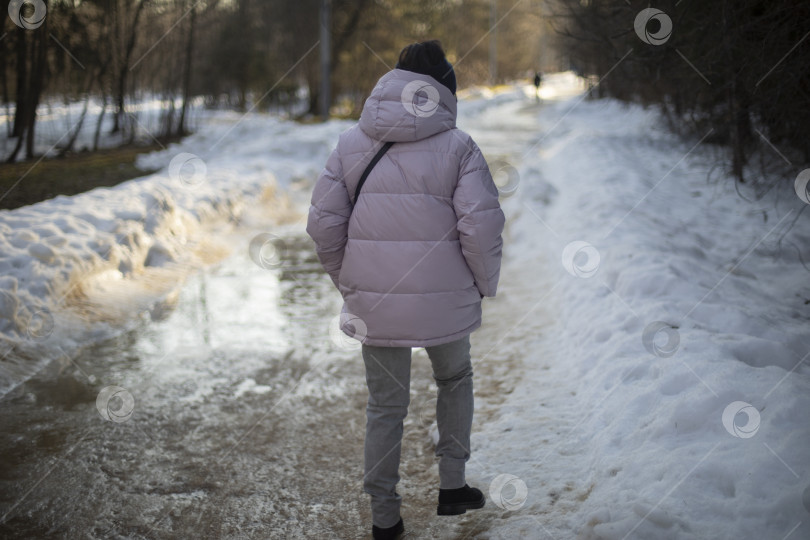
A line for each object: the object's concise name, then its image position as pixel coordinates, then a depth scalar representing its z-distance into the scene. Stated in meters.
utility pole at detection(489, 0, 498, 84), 50.81
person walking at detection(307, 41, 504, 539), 2.63
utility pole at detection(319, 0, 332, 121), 19.25
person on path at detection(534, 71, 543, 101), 35.39
